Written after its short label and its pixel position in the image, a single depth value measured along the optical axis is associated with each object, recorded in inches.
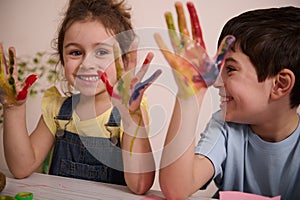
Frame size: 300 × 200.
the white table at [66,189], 26.3
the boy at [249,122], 25.0
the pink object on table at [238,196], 27.1
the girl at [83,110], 30.1
